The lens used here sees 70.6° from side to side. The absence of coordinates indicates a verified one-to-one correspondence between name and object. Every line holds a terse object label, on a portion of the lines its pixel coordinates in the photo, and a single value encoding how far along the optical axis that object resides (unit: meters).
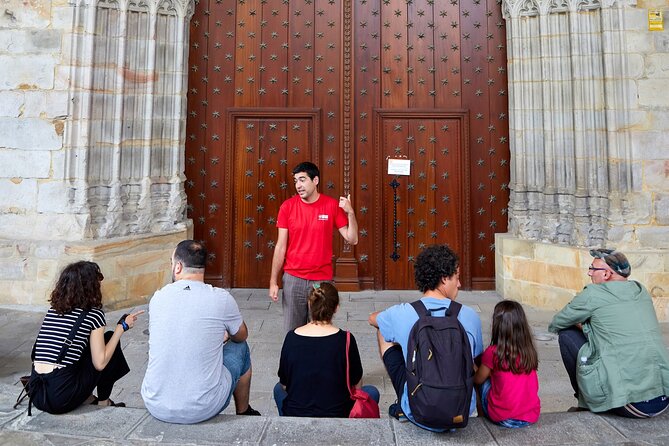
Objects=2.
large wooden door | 5.62
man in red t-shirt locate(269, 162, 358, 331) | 3.10
